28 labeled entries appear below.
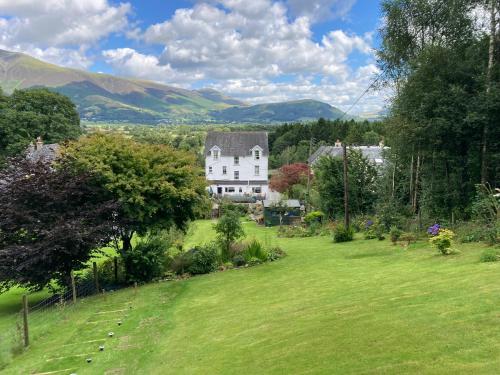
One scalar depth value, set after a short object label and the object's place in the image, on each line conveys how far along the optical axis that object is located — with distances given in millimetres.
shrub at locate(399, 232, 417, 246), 20769
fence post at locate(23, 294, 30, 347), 11448
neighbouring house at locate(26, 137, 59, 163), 48475
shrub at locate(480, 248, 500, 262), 12188
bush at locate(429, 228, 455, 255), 15133
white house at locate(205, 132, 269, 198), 67188
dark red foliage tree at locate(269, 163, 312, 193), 57031
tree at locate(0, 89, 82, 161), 55938
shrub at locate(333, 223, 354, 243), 25859
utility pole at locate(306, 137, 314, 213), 44697
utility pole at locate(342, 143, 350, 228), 28025
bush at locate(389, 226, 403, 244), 21641
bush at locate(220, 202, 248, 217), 48903
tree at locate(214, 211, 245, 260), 21609
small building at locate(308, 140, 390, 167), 61078
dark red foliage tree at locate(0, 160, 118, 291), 16266
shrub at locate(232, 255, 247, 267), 20820
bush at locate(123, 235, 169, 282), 19156
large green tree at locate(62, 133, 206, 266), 18594
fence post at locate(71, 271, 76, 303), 15883
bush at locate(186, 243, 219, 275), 20188
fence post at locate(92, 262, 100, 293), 18128
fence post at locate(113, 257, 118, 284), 19609
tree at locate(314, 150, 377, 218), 35219
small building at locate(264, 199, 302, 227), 43031
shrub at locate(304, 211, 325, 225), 37188
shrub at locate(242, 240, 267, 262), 21109
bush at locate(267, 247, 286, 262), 21538
